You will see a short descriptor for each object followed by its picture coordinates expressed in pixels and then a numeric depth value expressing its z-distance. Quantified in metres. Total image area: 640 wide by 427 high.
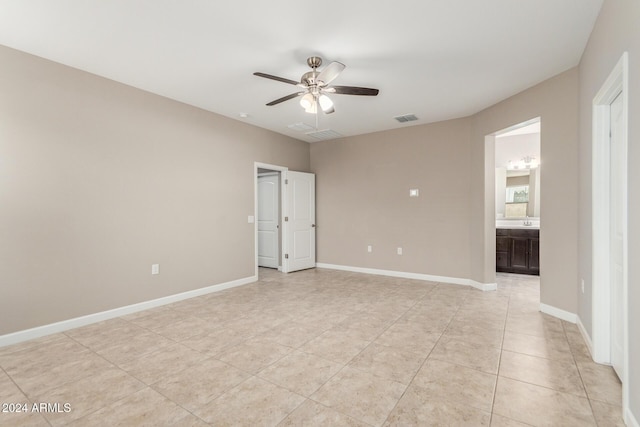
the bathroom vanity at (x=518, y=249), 5.43
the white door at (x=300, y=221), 5.97
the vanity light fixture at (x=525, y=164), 5.78
